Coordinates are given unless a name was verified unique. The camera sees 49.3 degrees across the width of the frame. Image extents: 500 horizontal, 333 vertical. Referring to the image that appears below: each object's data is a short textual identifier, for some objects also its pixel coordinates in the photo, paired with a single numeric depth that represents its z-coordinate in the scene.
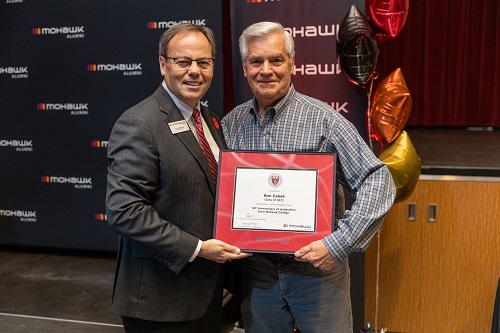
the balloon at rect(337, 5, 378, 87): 2.44
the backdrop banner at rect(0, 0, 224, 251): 3.87
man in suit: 1.58
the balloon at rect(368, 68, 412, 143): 2.53
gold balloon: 2.42
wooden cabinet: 2.76
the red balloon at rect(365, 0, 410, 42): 2.48
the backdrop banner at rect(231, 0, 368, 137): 2.70
